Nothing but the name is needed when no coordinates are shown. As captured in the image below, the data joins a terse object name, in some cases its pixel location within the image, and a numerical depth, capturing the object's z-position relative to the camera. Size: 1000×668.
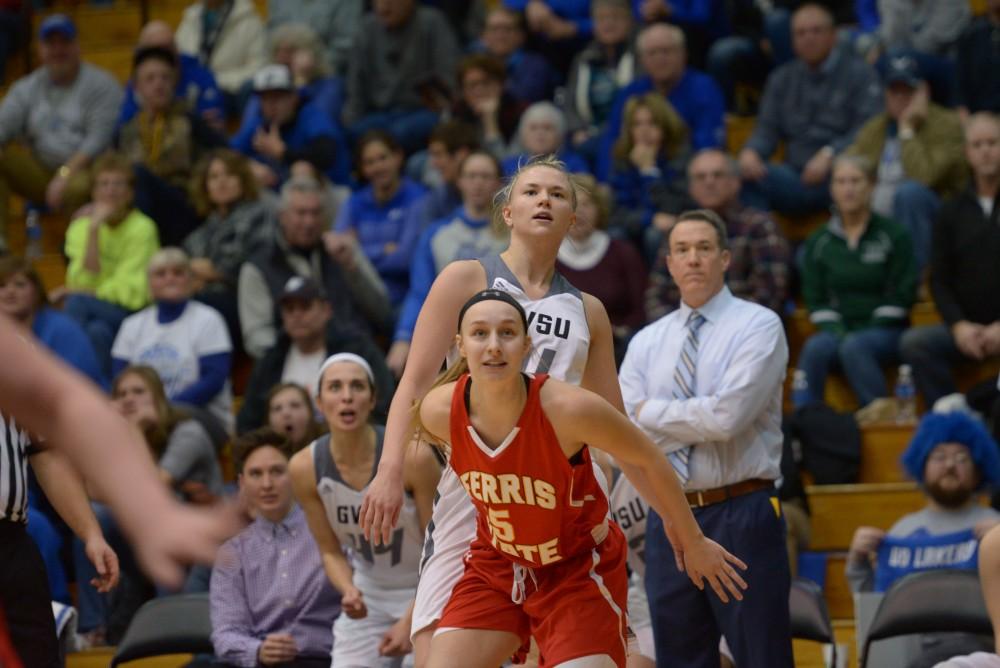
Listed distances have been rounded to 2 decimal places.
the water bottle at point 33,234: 21.79
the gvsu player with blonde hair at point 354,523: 11.89
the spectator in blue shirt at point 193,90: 21.60
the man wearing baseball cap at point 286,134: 20.58
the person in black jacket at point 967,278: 15.68
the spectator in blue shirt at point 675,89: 18.92
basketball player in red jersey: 8.25
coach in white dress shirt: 10.06
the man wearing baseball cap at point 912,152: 17.69
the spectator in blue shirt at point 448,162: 18.63
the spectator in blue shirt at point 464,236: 17.12
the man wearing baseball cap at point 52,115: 21.73
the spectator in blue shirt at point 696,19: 20.71
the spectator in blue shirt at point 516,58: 20.66
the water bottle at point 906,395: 15.79
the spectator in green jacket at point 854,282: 16.26
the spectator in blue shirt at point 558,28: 21.23
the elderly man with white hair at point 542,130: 18.17
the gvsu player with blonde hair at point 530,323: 9.12
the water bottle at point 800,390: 16.12
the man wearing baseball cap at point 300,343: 16.59
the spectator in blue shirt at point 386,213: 18.72
